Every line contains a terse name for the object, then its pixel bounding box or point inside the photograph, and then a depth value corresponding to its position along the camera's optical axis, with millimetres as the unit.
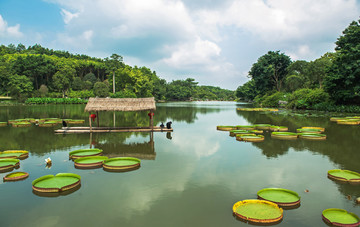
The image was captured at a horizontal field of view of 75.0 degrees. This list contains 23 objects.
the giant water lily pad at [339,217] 5789
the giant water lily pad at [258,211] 6020
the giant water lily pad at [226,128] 21469
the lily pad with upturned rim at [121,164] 9969
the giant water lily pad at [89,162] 10305
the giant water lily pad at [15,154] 11387
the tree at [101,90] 66750
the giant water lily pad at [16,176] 8773
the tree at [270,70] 58812
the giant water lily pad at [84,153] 11556
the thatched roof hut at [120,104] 18750
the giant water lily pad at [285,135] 17000
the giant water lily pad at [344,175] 8516
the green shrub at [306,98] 38000
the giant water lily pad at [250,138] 16203
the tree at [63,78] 66562
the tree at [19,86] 58353
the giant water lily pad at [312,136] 16625
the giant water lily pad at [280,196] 6797
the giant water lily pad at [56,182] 7750
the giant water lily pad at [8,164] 9912
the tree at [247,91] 95088
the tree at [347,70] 29875
